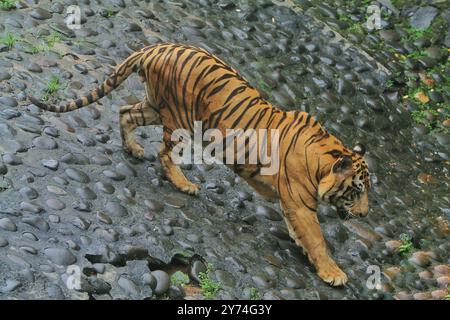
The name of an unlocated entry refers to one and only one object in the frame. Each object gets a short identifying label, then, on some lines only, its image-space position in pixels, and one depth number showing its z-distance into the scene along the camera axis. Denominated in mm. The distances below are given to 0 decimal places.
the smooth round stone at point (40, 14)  16469
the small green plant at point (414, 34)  18687
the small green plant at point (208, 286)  11289
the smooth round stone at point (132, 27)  16859
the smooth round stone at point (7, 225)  11302
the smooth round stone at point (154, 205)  12727
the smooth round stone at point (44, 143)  13234
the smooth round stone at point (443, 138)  16406
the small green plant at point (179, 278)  11328
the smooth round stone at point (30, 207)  11750
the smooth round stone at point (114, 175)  13148
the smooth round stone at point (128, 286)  10867
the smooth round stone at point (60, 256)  10989
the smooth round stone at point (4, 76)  14547
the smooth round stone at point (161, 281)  11024
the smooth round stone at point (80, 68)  15422
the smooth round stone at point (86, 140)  13703
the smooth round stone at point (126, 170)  13387
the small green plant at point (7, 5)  16359
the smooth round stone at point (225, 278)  11586
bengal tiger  12305
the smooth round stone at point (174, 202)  13031
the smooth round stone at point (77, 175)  12781
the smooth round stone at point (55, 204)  11961
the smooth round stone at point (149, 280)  11055
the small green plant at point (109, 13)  17094
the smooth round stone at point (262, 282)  11789
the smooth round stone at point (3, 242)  10961
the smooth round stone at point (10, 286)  10305
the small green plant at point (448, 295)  12588
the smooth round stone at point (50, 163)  12805
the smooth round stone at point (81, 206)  12133
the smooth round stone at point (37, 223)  11500
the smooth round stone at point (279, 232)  13126
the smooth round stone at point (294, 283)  12039
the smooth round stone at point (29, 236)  11274
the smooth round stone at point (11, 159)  12641
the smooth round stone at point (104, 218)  12031
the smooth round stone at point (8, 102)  13969
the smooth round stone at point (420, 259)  13406
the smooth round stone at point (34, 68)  15016
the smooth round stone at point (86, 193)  12437
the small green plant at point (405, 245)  13578
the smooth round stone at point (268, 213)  13516
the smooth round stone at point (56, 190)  12305
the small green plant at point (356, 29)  18609
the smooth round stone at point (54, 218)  11706
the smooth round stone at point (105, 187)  12727
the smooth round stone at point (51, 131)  13609
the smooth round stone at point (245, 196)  13703
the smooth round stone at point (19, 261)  10695
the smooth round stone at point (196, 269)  11547
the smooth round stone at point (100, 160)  13359
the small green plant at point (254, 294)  11484
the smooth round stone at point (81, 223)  11742
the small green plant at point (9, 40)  15453
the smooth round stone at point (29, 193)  12031
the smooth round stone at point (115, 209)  12289
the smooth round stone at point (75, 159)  13109
